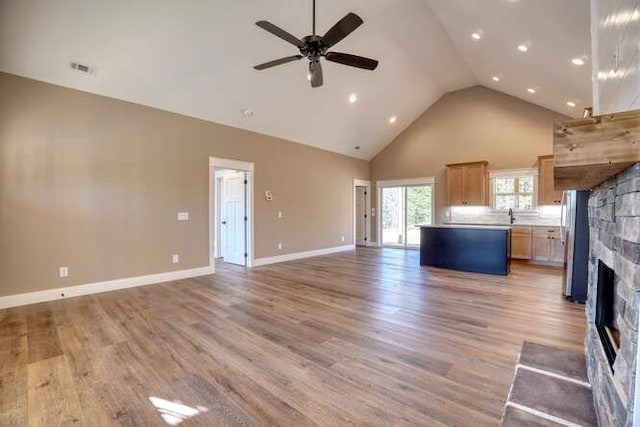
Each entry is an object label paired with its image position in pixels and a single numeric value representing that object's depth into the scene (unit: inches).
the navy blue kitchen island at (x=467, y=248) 216.4
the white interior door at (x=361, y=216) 400.5
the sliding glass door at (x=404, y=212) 356.8
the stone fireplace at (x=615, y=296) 44.3
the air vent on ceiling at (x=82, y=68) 153.5
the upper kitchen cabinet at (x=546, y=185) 264.5
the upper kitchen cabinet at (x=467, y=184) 301.4
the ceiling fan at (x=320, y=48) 114.8
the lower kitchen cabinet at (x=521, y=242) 269.9
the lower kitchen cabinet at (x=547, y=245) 257.1
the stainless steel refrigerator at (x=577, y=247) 148.7
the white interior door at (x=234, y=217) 260.8
